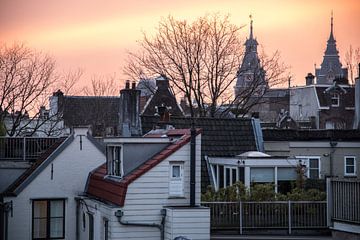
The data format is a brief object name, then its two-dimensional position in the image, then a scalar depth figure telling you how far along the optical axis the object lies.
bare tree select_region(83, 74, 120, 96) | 68.75
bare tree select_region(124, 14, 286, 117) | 45.59
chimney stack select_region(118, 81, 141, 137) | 30.95
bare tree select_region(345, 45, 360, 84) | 68.09
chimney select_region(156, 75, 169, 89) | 55.78
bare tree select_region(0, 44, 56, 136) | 42.25
